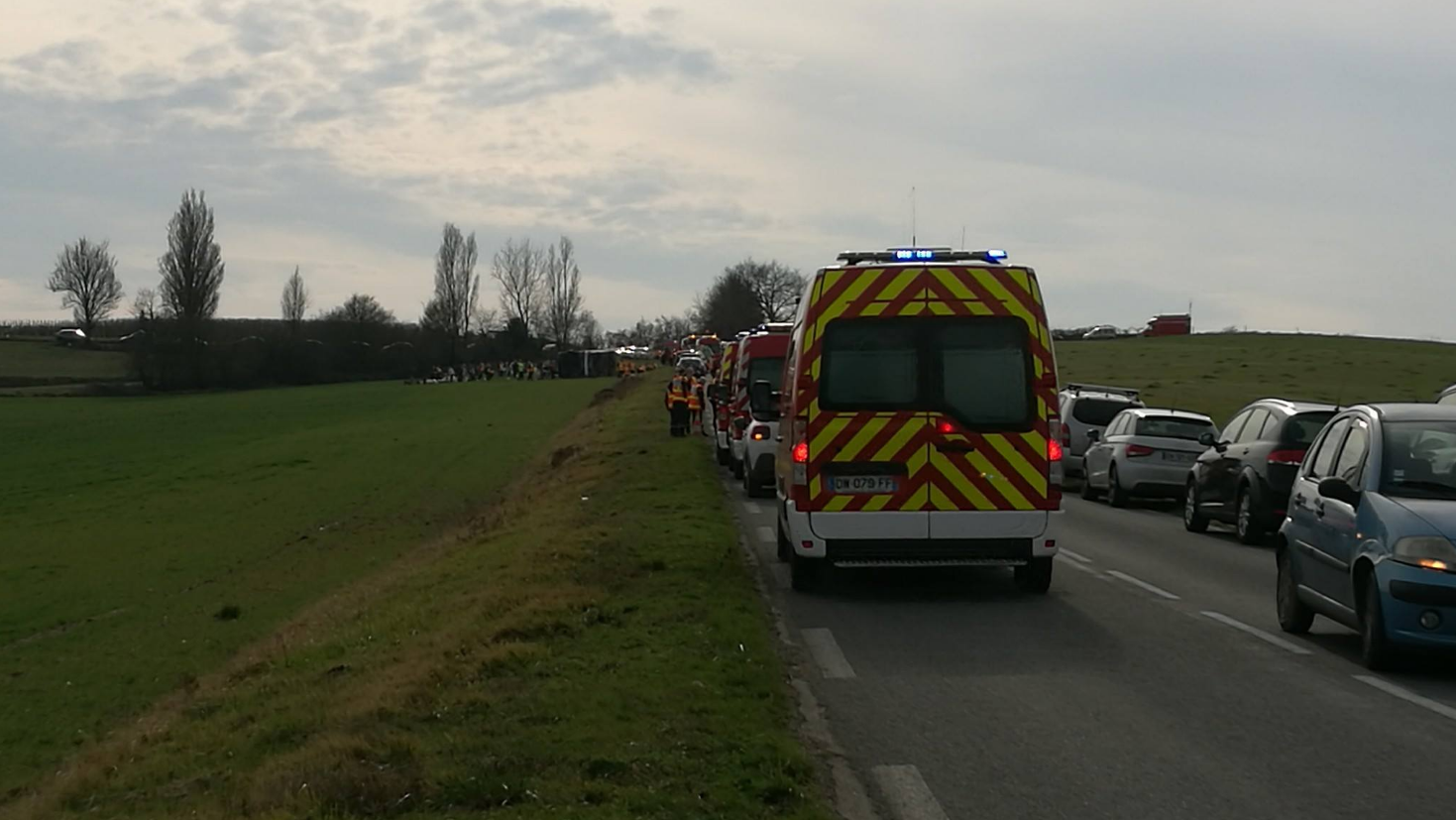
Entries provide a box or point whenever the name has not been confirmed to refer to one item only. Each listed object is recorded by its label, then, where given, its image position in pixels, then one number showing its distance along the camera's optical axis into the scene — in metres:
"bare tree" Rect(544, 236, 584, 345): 154.75
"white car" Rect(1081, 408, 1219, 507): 23.73
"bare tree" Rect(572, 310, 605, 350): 157.12
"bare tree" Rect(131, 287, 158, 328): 99.64
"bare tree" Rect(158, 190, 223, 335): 105.81
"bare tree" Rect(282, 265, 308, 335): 141.25
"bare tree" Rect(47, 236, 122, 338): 141.88
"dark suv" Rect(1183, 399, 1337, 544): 18.23
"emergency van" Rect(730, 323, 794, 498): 23.33
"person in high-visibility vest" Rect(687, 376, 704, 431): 39.62
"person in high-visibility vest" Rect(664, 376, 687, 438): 38.78
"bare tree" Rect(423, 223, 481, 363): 136.62
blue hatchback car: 9.04
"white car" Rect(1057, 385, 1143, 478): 29.25
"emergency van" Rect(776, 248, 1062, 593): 12.27
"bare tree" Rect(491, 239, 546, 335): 154.00
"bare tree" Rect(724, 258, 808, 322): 121.74
